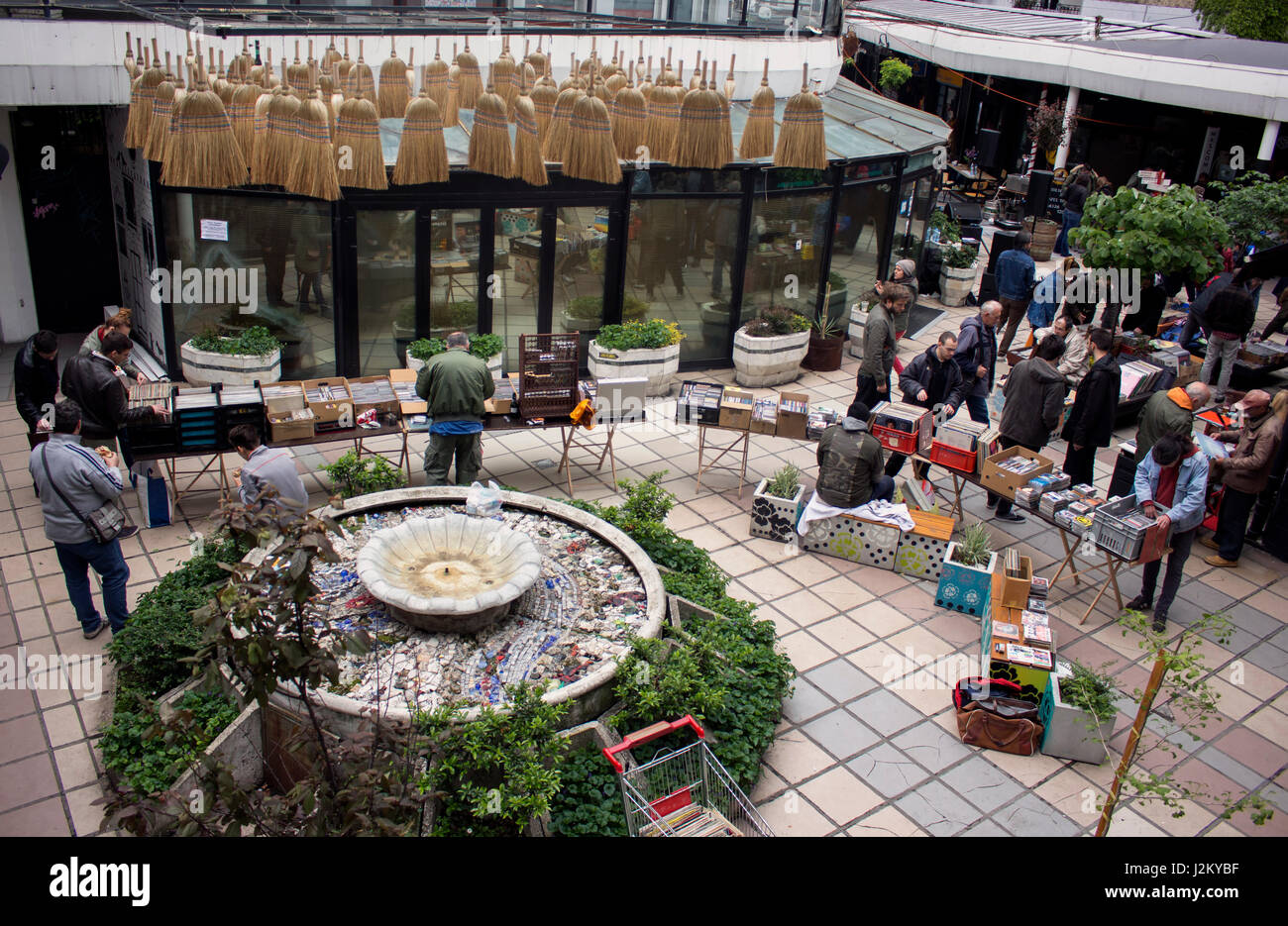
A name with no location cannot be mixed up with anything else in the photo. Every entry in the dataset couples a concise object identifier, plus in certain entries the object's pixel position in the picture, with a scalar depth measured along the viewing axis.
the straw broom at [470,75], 10.94
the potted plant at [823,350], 14.10
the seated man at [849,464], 9.23
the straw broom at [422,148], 9.62
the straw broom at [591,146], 9.83
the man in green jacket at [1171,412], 9.29
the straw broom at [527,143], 9.83
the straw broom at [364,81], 9.95
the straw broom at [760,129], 10.55
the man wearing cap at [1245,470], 9.52
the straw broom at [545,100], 10.45
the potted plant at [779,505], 9.79
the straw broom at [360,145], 9.17
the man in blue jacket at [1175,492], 8.51
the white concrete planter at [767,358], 13.17
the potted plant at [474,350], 11.55
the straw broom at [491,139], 9.89
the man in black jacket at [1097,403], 9.92
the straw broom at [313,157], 8.90
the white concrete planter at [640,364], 12.28
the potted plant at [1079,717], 7.28
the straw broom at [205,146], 8.73
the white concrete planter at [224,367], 11.15
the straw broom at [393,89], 10.48
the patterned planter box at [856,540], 9.48
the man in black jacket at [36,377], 9.06
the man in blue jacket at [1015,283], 14.50
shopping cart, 6.05
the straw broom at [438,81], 10.55
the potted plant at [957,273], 17.56
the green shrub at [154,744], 6.14
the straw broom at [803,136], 10.63
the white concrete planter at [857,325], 14.84
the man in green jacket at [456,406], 9.31
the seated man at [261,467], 7.58
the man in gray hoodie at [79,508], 7.14
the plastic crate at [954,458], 9.93
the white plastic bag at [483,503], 8.39
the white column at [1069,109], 24.25
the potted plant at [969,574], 8.89
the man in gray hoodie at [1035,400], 10.00
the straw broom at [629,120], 10.23
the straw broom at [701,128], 10.20
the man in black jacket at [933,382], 10.57
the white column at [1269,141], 19.77
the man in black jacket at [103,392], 8.74
